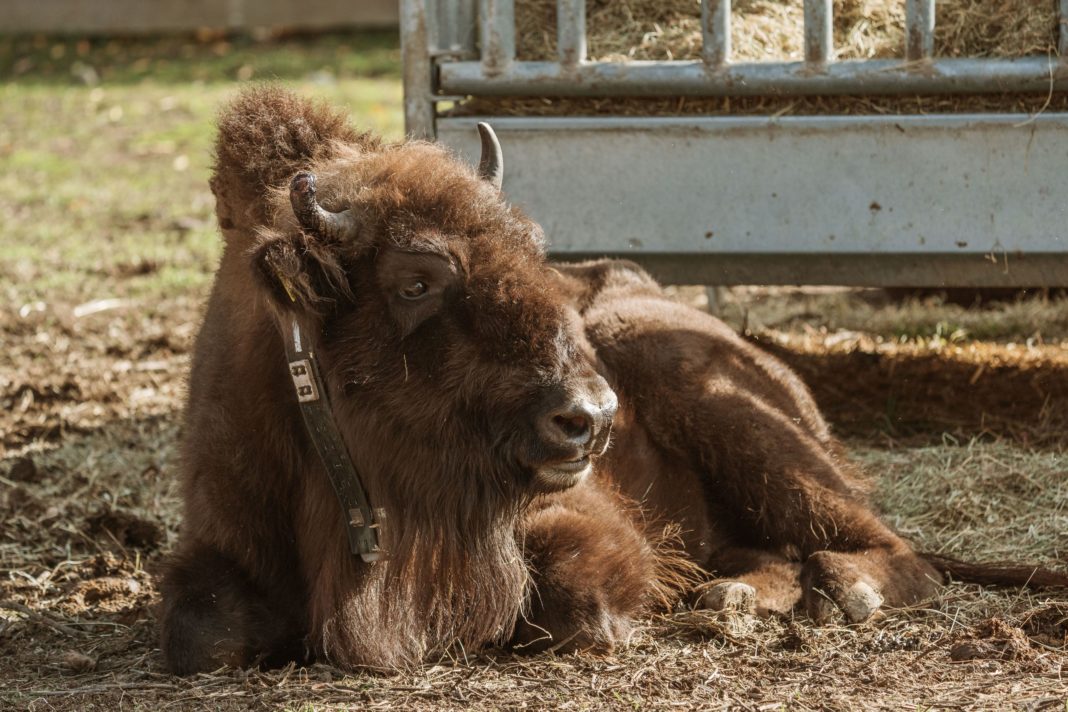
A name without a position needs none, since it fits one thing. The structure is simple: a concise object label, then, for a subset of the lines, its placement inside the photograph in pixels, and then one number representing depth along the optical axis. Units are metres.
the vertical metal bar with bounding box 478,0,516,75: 12.34
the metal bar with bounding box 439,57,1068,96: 11.55
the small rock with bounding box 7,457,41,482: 12.96
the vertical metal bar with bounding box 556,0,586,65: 12.11
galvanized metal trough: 11.68
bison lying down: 7.87
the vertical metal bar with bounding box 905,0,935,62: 11.54
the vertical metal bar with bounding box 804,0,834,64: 11.64
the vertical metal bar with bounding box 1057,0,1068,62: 11.40
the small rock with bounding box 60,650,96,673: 8.85
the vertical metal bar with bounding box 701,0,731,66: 11.84
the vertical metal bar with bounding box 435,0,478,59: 12.87
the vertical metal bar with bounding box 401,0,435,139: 12.58
